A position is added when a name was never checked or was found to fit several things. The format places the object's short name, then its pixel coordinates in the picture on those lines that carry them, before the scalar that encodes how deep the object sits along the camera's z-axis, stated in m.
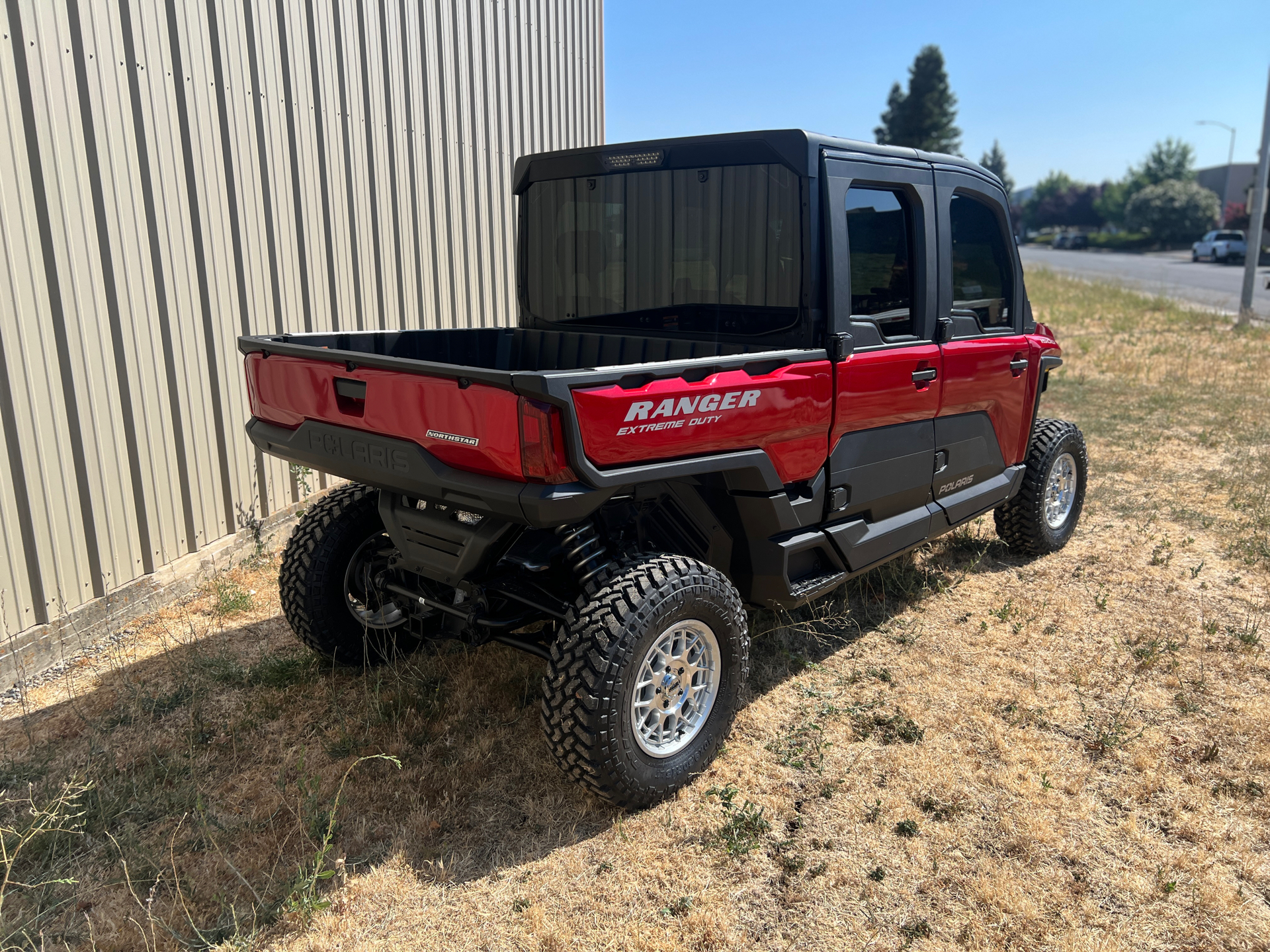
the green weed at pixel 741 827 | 2.90
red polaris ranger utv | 2.85
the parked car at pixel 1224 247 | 40.34
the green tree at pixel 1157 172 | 80.12
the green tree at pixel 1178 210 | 58.78
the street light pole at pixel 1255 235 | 16.08
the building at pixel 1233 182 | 79.50
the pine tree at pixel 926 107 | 78.62
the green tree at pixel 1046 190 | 111.00
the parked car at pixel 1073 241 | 68.25
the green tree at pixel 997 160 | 122.50
